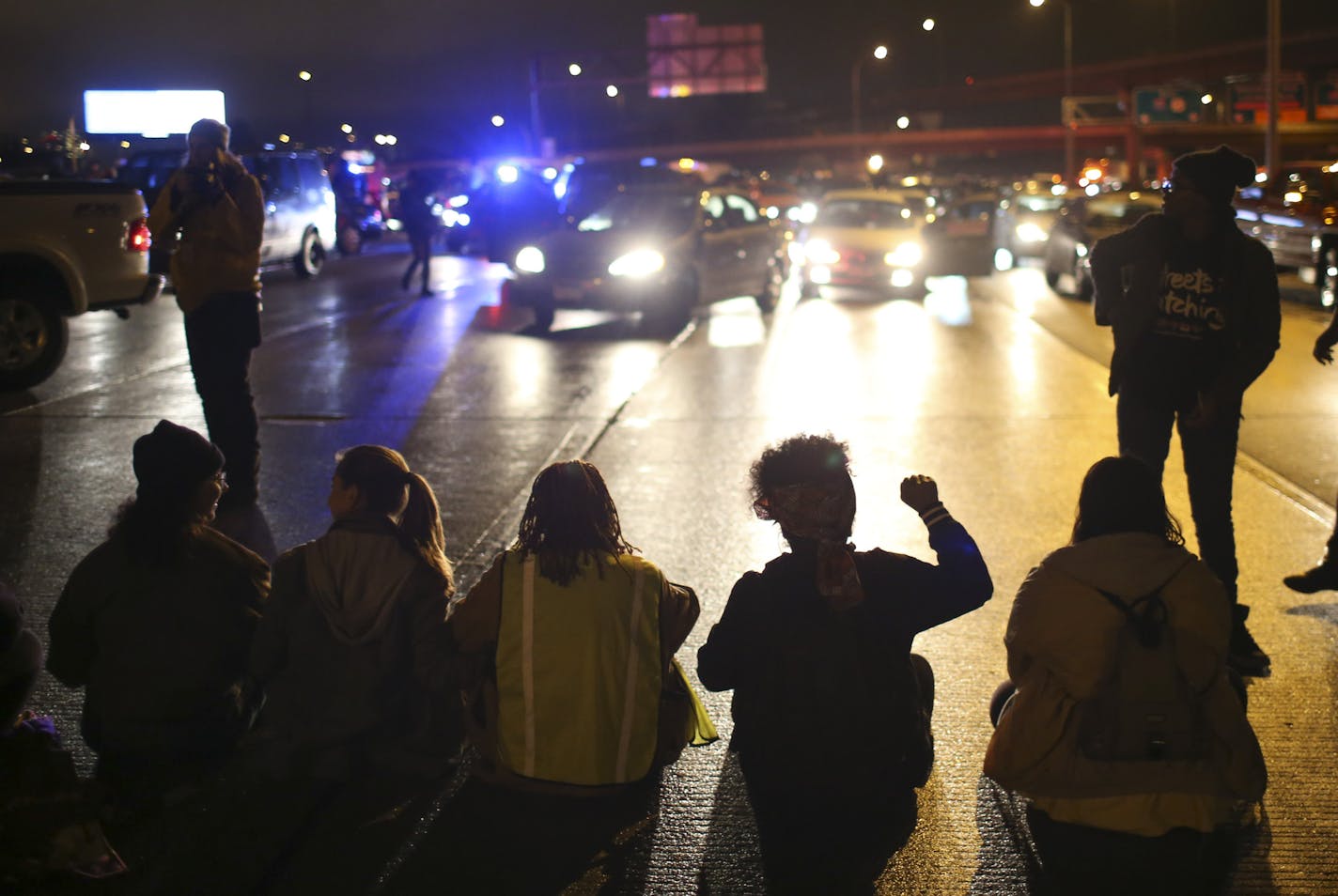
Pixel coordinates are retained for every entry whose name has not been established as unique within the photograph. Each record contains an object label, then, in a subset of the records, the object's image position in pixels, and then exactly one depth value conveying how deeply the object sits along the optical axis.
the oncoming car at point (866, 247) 21.42
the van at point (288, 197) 23.66
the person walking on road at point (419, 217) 20.78
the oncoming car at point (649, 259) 16.89
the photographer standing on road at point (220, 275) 7.42
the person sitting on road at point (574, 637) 3.85
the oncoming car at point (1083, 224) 21.62
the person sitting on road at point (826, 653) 3.67
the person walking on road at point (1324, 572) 5.69
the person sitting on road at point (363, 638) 4.07
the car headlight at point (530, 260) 16.92
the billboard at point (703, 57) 70.38
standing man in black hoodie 5.09
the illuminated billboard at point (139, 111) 39.84
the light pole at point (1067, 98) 61.94
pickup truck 11.24
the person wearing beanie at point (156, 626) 4.07
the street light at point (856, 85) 106.70
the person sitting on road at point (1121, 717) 3.43
